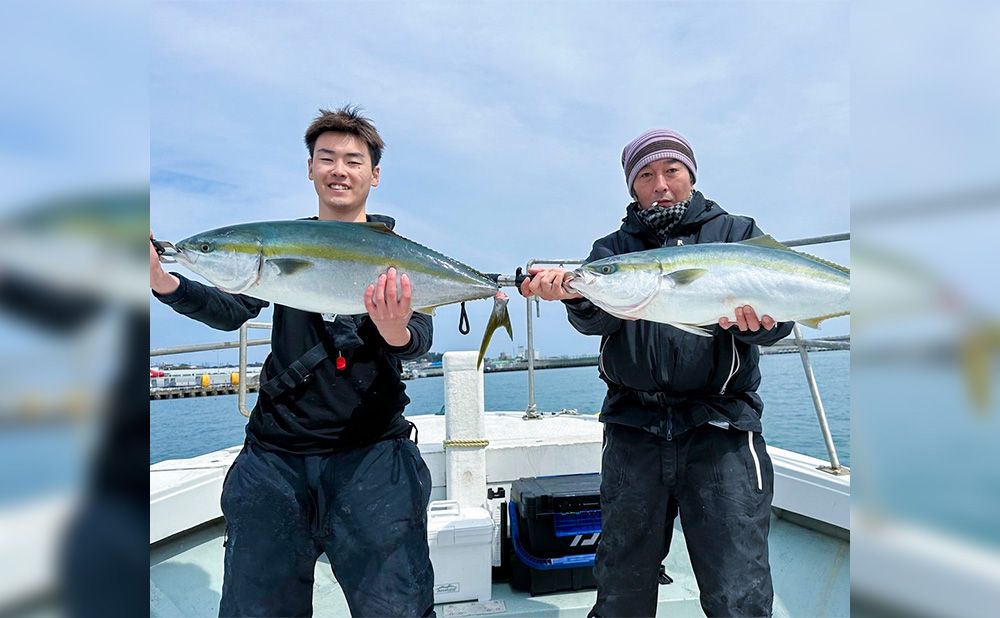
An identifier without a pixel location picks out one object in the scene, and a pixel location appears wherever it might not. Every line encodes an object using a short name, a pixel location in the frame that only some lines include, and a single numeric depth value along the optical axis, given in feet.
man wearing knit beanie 8.78
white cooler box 13.56
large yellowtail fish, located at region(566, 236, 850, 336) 8.67
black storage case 14.01
